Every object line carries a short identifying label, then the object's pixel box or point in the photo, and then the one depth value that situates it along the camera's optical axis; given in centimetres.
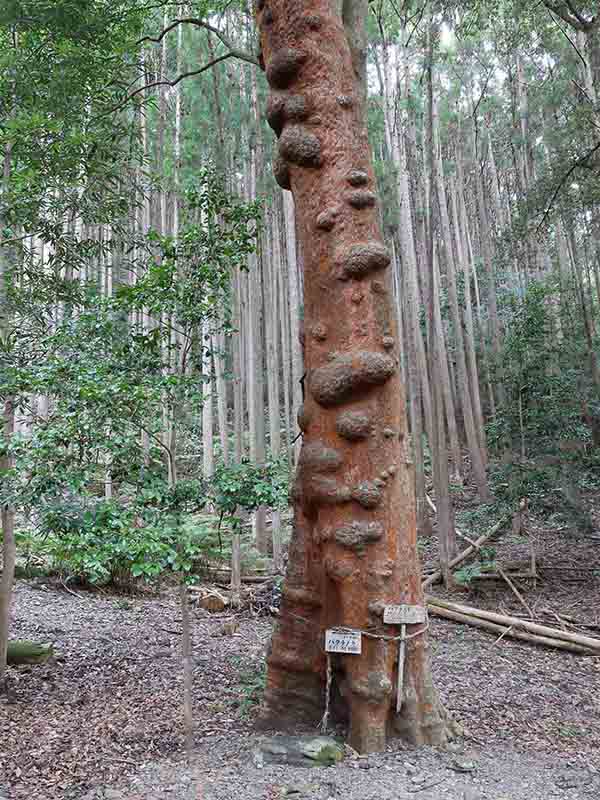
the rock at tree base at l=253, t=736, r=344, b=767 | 288
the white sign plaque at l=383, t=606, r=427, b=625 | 298
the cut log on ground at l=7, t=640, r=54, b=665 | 481
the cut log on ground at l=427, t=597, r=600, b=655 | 556
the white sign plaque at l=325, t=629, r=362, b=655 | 297
